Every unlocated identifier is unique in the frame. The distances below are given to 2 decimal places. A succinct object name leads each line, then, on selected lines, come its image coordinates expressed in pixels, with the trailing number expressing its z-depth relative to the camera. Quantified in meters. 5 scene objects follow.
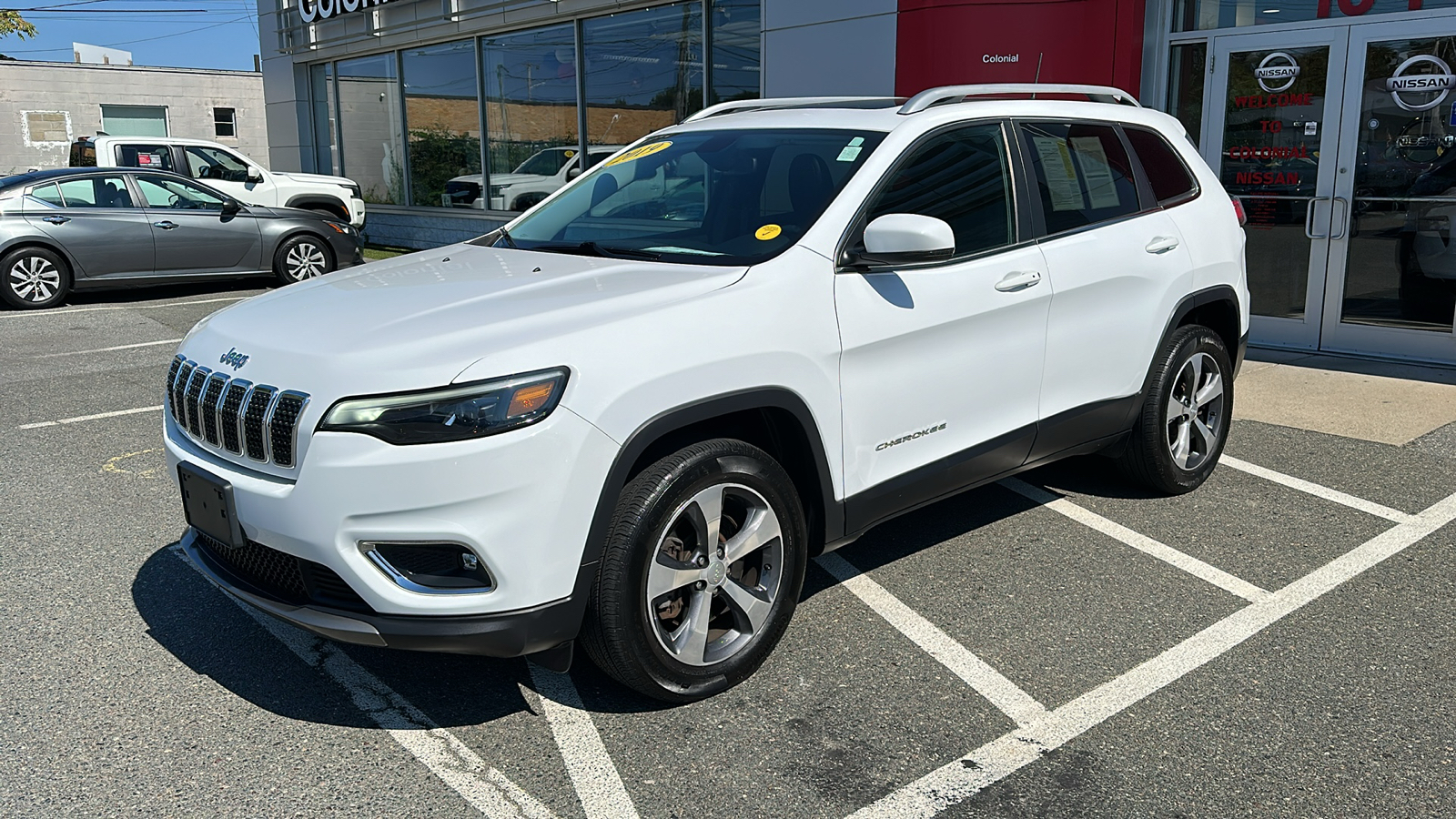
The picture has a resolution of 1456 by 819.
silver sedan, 11.97
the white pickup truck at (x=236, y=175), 16.53
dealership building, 8.09
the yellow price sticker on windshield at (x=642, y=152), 4.66
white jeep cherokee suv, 2.93
